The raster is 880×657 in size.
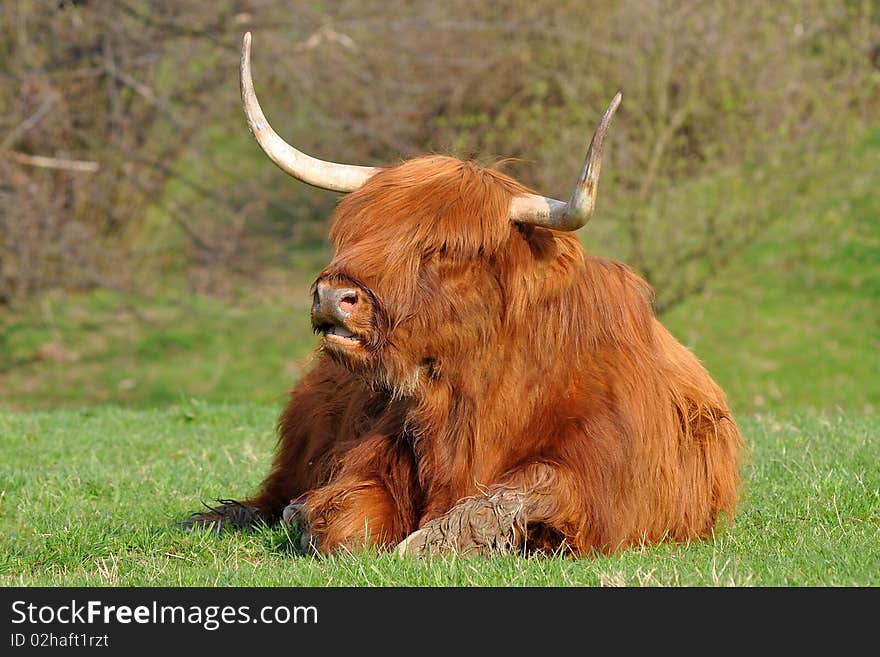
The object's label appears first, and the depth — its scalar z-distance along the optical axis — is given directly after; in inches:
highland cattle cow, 361.7
